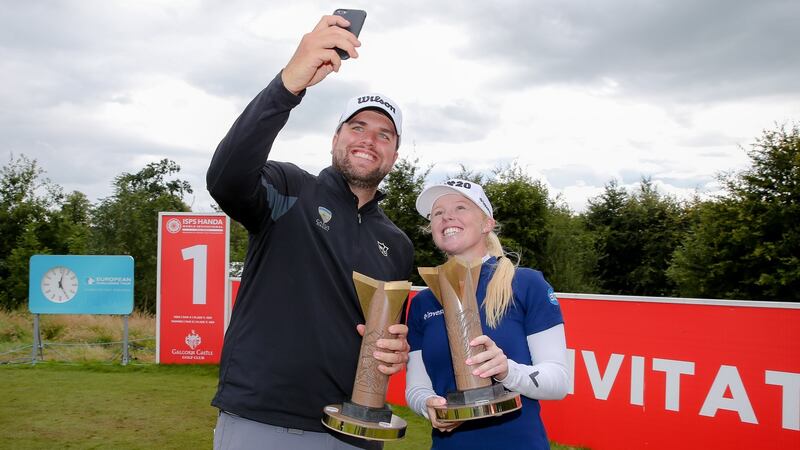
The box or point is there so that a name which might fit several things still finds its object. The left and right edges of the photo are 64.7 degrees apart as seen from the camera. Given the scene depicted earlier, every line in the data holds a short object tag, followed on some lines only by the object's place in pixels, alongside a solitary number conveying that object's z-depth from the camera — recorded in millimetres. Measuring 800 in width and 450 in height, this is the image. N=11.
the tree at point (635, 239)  22938
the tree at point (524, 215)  16734
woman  2143
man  2164
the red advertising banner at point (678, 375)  4957
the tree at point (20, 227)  20141
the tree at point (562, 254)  17016
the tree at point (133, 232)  18375
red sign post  10680
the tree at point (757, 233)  13547
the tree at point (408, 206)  14938
